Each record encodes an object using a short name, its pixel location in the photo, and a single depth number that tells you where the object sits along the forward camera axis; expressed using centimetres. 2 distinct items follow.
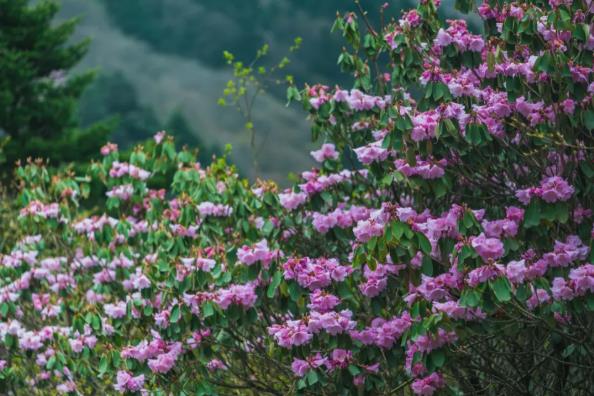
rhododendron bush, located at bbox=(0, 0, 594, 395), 732
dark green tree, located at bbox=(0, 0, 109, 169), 3803
